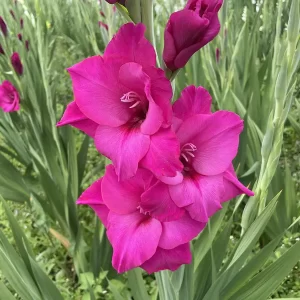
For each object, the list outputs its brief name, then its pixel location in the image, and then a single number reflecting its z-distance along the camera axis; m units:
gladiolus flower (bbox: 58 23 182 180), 0.45
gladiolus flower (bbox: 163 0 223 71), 0.44
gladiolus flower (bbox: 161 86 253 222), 0.48
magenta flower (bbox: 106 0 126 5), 0.47
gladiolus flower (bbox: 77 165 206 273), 0.49
